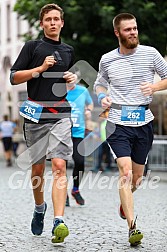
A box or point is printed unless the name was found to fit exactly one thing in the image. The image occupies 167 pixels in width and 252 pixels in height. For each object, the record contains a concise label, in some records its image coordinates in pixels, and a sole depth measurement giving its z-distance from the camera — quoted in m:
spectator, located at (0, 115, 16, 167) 24.62
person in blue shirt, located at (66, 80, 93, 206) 10.37
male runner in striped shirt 6.82
